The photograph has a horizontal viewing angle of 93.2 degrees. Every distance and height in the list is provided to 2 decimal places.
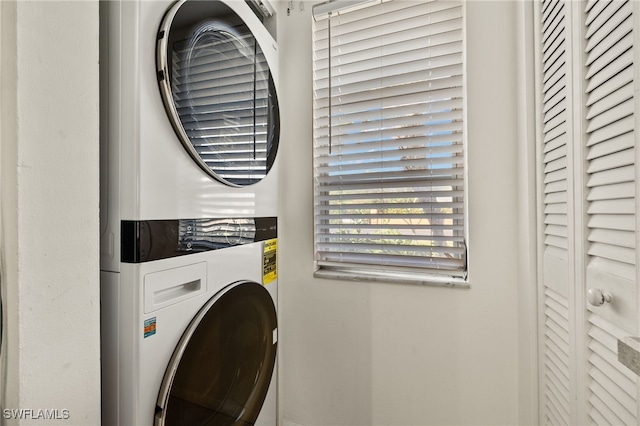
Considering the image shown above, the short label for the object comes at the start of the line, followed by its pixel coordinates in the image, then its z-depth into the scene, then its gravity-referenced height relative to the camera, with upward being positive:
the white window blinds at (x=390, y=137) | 1.19 +0.32
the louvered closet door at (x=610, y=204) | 0.58 +0.02
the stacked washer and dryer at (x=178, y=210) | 0.66 +0.01
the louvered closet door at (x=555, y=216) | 0.81 -0.01
